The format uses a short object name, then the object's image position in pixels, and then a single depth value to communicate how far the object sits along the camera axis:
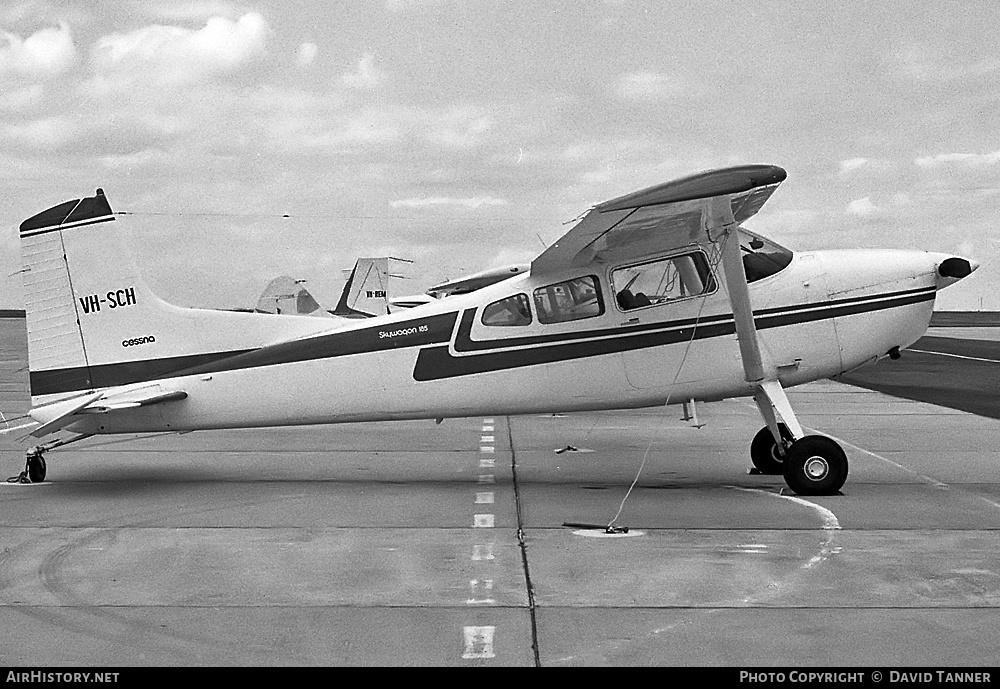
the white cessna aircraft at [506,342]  9.88
